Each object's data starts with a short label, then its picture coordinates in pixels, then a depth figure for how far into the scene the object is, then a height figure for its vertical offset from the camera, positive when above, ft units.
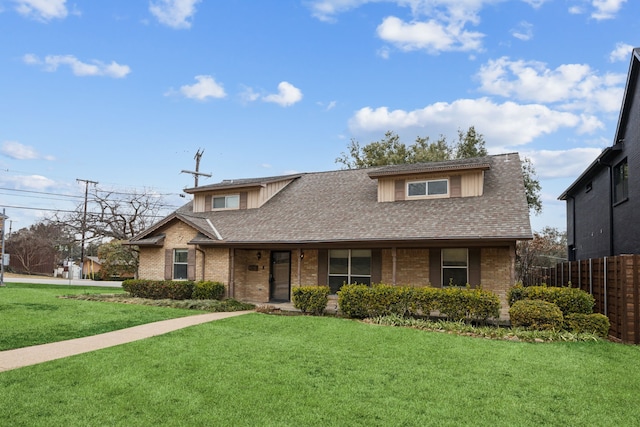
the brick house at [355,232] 47.70 +1.86
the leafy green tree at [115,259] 121.70 -3.75
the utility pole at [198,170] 103.38 +17.75
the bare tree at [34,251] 163.53 -2.50
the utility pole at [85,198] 132.36 +13.81
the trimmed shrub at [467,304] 39.42 -4.79
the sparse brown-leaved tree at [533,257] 81.90 -1.35
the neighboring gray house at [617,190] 48.60 +7.77
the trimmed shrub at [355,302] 44.45 -5.28
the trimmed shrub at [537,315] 35.27 -5.11
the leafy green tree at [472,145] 112.47 +26.14
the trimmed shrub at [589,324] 34.04 -5.50
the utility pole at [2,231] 86.18 +2.47
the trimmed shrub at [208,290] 56.65 -5.51
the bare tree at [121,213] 128.47 +9.15
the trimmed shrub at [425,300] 41.60 -4.68
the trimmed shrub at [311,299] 47.37 -5.37
